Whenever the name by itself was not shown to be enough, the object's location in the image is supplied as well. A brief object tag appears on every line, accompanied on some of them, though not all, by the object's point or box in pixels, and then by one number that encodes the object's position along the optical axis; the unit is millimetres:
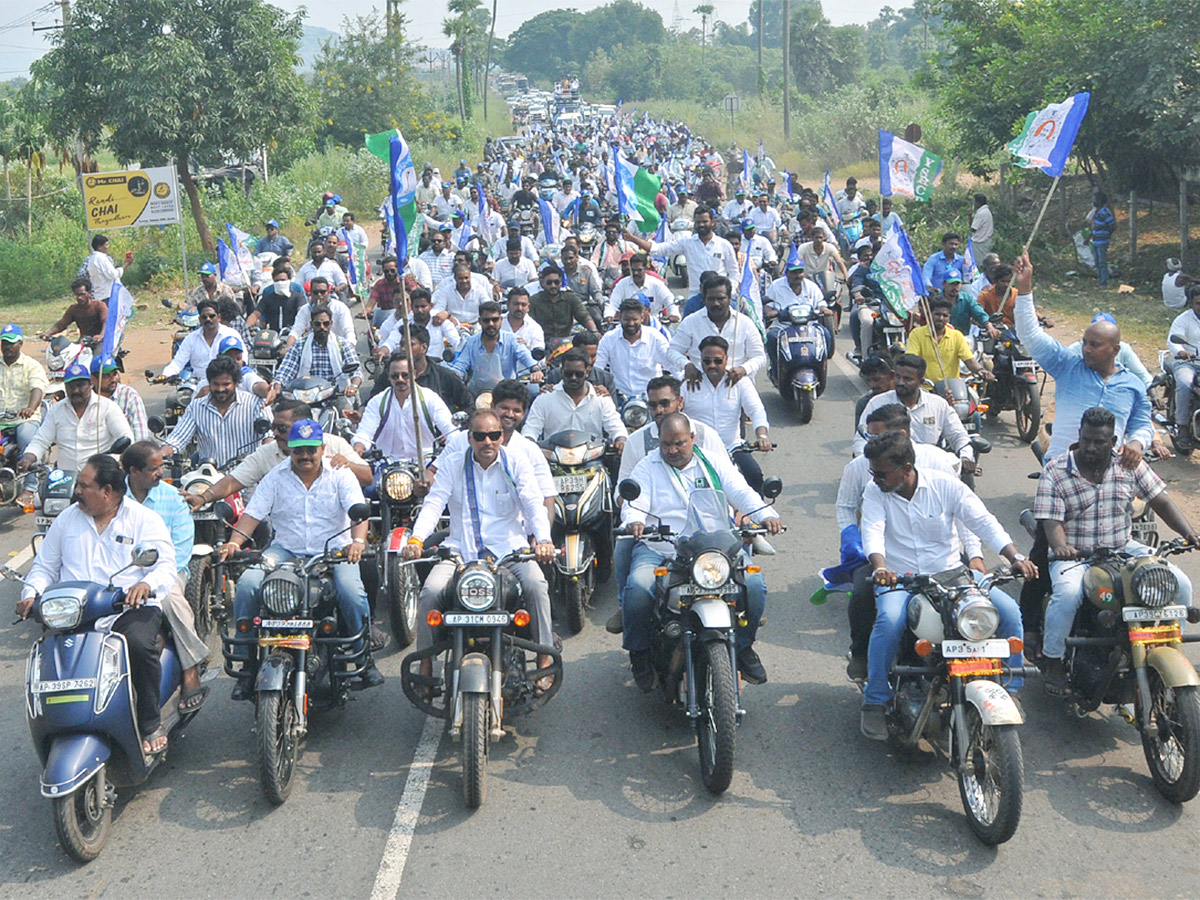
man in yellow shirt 11273
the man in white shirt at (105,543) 6230
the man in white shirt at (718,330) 10953
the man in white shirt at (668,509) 6645
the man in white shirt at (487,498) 7074
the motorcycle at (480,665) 5910
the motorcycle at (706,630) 5906
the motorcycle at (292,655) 5977
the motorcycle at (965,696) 5375
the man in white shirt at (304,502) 7137
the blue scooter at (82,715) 5504
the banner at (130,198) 20172
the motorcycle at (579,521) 8234
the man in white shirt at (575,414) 9430
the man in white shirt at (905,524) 6277
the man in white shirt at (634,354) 11406
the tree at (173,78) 23141
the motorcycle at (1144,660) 5691
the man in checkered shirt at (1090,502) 6652
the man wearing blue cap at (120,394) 10384
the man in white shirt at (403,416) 9461
